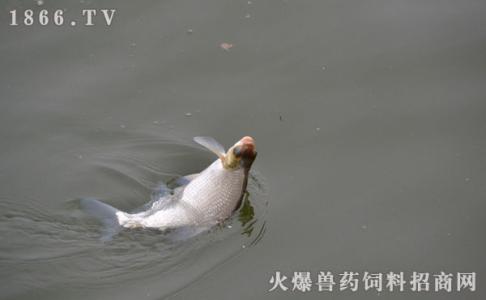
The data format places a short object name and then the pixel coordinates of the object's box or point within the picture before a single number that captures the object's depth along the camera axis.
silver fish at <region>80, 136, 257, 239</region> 10.89
